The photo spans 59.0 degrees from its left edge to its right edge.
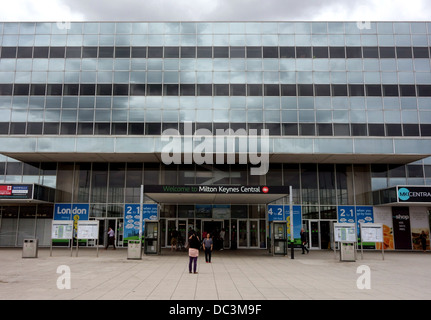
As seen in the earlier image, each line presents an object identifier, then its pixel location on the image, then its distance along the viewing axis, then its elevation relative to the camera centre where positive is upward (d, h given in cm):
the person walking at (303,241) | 2612 -122
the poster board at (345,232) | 2189 -50
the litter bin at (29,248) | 2084 -129
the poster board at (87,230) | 2298 -36
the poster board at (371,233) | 2202 -56
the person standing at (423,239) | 2855 -123
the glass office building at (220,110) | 2959 +888
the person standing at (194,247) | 1457 -91
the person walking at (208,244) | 1848 -100
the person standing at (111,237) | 2755 -95
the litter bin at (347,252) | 2052 -153
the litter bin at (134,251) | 2087 -147
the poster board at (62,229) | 2303 -30
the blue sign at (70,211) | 2955 +100
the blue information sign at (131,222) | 2938 +14
